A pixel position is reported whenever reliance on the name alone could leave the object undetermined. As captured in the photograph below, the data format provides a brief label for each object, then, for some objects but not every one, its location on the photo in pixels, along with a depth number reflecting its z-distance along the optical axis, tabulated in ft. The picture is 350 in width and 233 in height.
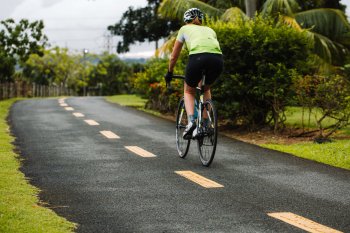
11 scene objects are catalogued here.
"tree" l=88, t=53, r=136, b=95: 240.53
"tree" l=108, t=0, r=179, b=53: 132.36
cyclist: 27.76
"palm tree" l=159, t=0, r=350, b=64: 68.85
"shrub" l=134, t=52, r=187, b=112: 63.98
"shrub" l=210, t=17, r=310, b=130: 42.96
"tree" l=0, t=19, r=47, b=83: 148.77
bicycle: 27.61
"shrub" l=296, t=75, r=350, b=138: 38.68
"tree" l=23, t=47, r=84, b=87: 252.83
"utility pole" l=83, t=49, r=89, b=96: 277.27
